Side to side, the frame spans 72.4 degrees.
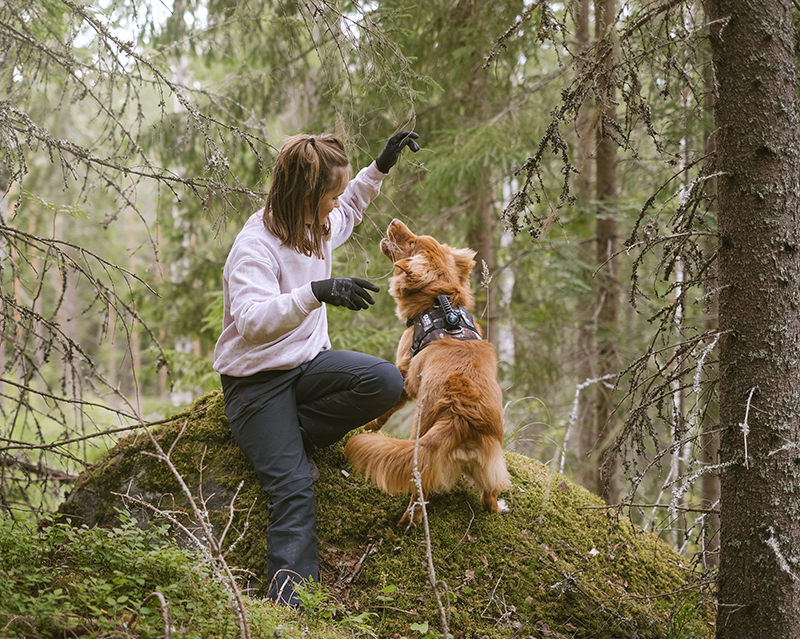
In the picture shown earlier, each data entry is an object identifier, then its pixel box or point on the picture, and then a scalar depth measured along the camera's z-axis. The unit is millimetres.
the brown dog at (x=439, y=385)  3148
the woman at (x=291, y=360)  2967
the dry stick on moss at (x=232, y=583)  1881
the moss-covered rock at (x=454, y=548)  3049
